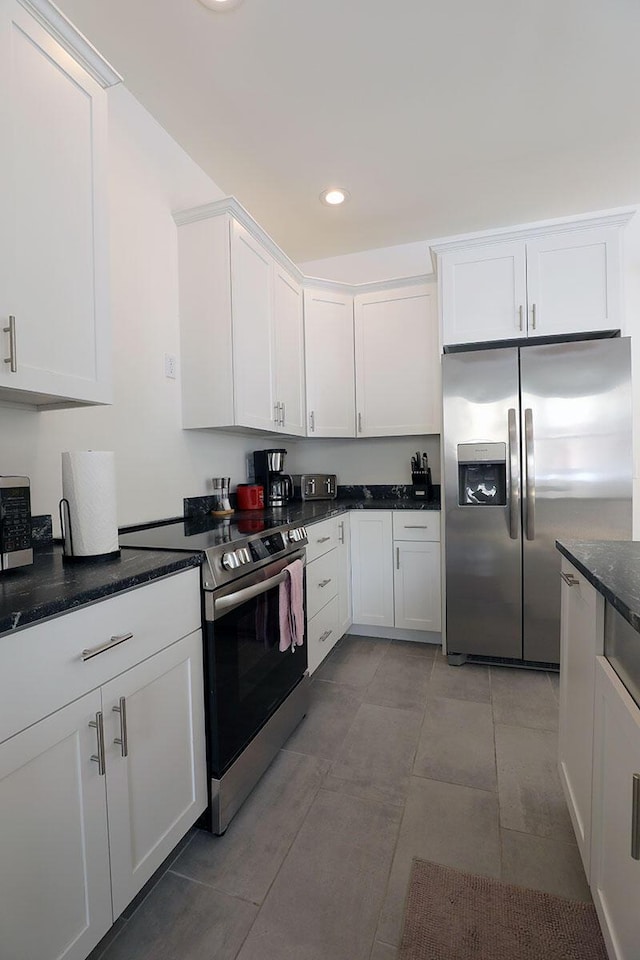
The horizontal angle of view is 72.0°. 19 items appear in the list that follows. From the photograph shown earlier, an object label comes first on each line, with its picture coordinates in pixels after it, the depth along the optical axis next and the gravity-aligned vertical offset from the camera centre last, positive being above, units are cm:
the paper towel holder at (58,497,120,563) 129 -18
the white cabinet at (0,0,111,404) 110 +71
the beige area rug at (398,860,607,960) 107 -117
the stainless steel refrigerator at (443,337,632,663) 239 -4
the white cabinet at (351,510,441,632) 281 -63
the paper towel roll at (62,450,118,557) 129 -8
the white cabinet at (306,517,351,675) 226 -65
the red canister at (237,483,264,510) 271 -13
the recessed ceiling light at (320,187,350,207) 267 +171
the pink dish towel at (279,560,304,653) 178 -56
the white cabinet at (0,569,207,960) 82 -65
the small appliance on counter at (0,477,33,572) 115 -12
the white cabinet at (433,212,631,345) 248 +110
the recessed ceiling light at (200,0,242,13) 156 +167
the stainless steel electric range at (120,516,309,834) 137 -62
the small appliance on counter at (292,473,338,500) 317 -10
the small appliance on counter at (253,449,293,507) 286 -3
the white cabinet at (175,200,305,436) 220 +81
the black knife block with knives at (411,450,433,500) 312 -5
